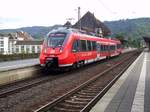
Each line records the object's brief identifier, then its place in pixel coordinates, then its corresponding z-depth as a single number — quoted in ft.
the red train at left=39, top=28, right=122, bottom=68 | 36.86
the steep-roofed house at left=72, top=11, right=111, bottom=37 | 197.95
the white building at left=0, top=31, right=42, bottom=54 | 217.54
